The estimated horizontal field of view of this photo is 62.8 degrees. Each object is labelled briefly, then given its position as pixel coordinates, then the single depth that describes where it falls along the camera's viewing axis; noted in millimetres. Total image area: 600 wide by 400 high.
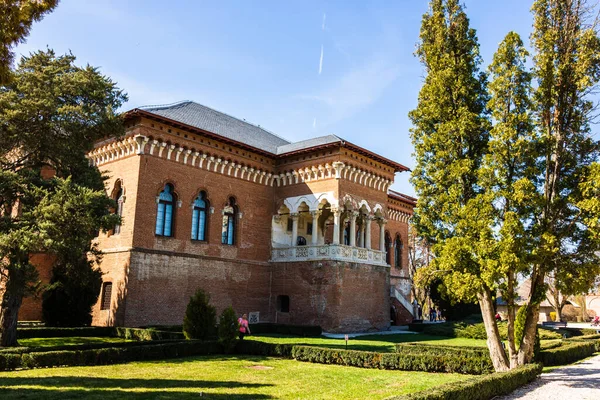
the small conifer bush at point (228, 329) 17438
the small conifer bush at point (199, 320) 18344
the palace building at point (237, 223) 22531
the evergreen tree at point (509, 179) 12305
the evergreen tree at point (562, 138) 13133
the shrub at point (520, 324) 14711
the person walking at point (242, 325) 18730
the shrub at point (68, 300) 21031
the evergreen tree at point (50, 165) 15523
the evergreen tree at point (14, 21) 8766
